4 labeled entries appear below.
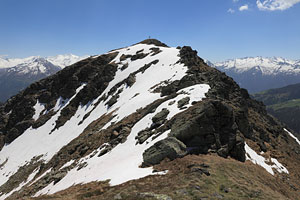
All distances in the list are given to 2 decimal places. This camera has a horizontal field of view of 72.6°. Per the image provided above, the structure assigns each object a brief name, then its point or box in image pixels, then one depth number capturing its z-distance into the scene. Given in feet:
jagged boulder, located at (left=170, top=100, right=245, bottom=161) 72.43
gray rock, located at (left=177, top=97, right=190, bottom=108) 98.53
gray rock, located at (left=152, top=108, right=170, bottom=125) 94.68
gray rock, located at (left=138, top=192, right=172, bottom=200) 42.86
